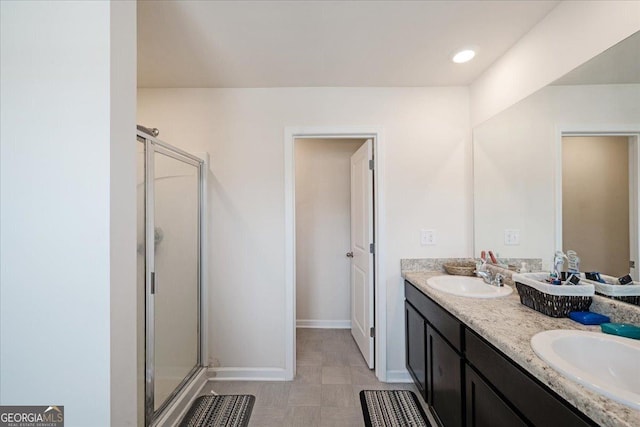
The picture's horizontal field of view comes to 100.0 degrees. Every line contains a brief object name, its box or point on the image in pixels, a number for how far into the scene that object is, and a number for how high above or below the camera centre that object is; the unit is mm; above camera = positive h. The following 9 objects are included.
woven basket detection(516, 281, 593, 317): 1179 -402
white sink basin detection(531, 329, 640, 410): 854 -474
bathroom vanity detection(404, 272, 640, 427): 725 -573
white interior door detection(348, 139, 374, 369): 2311 -346
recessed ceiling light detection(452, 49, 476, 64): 1740 +1049
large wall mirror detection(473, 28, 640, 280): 1083 +231
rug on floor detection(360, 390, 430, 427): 1719 -1334
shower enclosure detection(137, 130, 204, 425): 1526 -330
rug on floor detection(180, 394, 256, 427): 1748 -1350
